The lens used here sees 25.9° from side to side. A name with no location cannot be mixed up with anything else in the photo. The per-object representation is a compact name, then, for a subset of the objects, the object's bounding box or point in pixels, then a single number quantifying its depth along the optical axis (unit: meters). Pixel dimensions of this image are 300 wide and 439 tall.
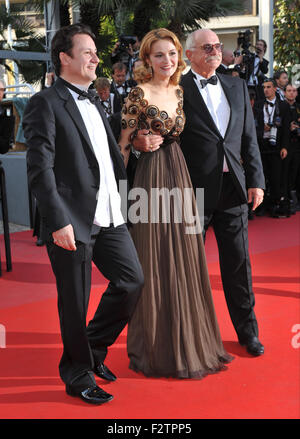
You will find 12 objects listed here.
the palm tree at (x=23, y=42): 12.94
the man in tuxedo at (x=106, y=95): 6.82
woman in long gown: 3.19
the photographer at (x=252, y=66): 8.68
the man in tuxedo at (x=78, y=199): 2.77
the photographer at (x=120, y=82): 7.28
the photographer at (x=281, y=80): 9.09
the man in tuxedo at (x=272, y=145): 8.27
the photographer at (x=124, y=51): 8.15
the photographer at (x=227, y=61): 7.74
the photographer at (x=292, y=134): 8.44
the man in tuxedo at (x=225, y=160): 3.41
